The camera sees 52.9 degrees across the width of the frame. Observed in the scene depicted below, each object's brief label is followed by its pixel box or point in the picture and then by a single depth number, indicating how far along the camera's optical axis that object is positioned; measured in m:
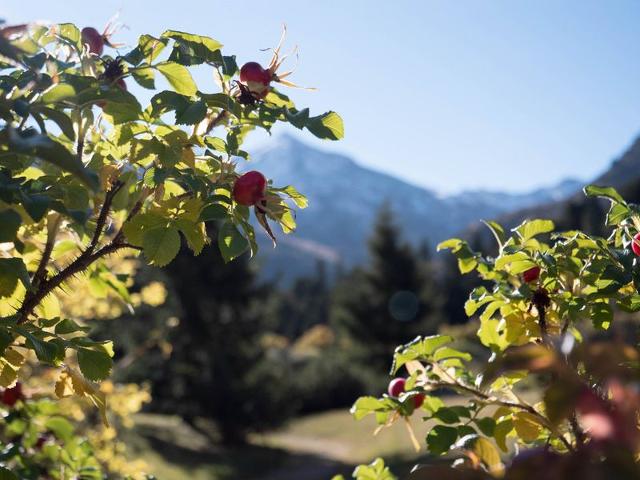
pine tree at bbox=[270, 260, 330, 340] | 42.91
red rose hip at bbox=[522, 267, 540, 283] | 1.34
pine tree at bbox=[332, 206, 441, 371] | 18.86
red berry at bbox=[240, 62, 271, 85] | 1.22
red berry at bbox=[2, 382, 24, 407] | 1.73
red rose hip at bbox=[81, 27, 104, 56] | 1.34
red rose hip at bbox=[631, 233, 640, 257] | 1.25
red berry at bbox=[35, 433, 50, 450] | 1.85
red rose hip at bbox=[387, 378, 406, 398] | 1.52
